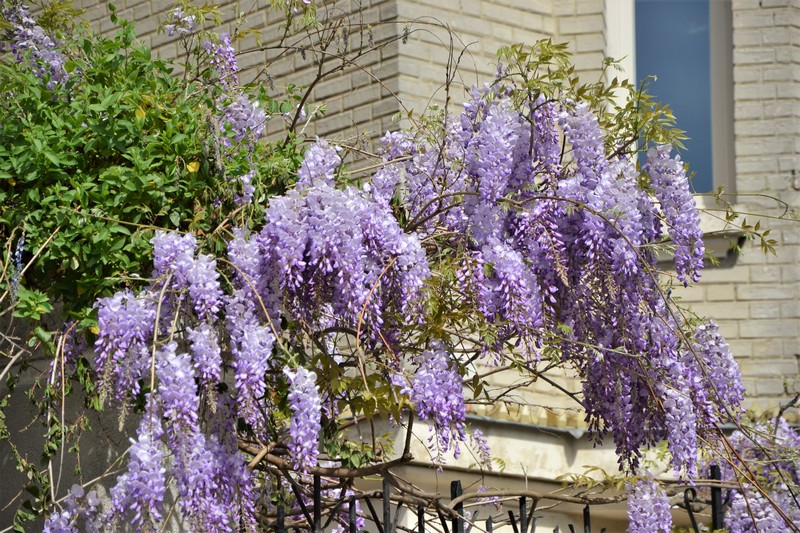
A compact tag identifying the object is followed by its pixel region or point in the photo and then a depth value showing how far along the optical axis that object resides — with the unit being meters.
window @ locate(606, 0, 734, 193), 14.26
